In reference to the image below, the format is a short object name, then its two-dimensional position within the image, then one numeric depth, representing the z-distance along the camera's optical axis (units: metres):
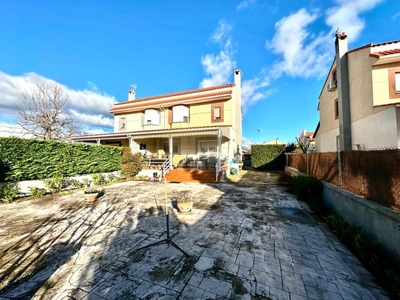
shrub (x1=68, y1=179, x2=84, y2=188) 10.69
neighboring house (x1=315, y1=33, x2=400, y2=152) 8.85
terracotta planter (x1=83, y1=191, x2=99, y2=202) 7.54
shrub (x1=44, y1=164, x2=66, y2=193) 9.44
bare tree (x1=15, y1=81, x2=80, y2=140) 14.98
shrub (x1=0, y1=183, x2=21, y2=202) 7.84
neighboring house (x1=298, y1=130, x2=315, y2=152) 22.27
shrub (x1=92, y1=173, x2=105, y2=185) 11.95
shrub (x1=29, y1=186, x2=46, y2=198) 8.77
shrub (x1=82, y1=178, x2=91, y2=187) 11.33
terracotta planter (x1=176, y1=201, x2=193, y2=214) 5.95
